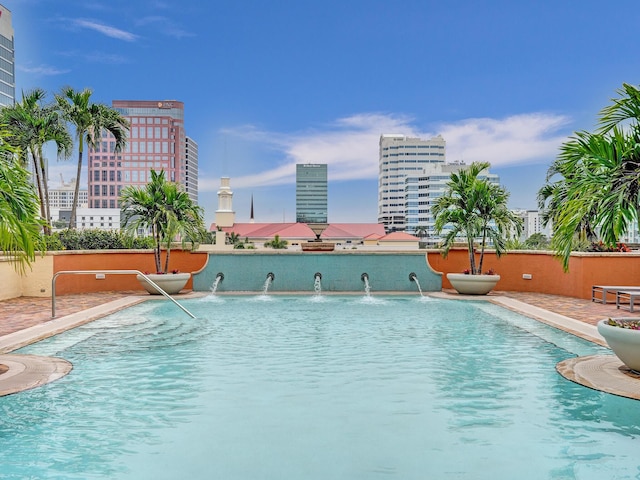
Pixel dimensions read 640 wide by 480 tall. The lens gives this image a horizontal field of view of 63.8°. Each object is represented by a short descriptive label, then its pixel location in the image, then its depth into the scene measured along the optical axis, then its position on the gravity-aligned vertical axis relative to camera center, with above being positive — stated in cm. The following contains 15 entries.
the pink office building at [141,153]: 13700 +2482
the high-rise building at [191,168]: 16158 +2575
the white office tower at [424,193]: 16238 +1682
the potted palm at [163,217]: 1560 +81
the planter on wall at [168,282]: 1523 -118
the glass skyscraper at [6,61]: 10594 +3802
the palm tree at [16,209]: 619 +41
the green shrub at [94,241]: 1817 +4
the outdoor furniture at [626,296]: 1132 -123
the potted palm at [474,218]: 1545 +82
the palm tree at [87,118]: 2488 +608
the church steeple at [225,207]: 7619 +543
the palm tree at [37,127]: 2267 +512
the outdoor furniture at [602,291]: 1225 -119
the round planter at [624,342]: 591 -113
